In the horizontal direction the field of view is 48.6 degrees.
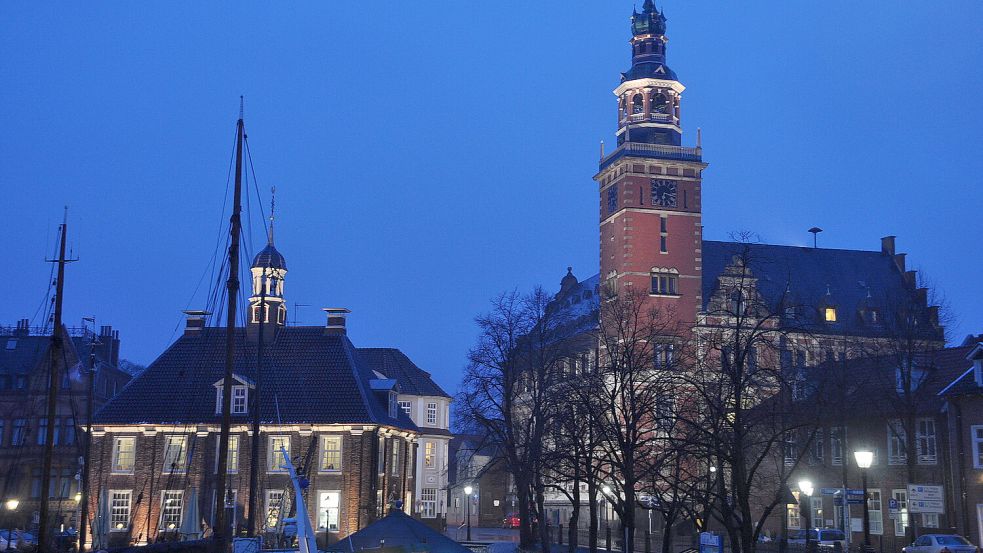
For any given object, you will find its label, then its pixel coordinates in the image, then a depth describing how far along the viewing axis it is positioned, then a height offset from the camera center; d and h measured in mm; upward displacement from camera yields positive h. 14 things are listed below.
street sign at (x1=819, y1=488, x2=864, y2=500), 54534 -158
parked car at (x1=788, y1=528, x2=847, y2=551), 54438 -2415
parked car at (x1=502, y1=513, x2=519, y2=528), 106375 -3609
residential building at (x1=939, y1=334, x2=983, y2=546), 49781 +1986
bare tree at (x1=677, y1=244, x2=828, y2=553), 31094 +2514
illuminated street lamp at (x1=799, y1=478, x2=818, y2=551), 45750 -522
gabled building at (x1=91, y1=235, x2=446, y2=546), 64312 +2473
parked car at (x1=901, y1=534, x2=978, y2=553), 44500 -2244
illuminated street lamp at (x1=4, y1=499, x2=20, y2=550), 68950 -1765
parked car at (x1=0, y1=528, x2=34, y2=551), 56969 -3340
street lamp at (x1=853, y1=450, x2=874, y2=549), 35281 +943
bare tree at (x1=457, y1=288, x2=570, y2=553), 58094 +5972
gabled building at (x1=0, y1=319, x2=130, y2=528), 80000 +4640
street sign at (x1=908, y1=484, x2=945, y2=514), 42656 -365
